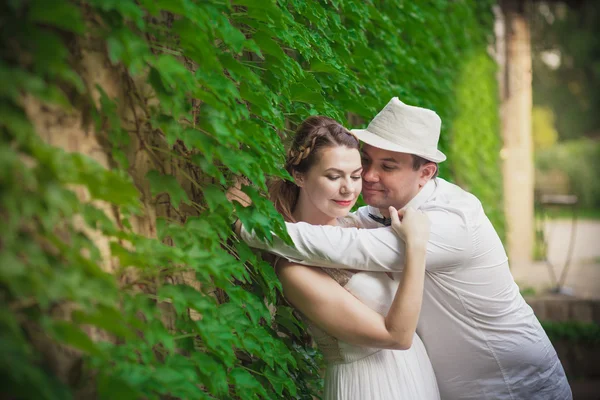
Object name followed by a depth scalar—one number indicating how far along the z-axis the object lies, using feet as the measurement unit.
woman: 7.77
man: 9.20
